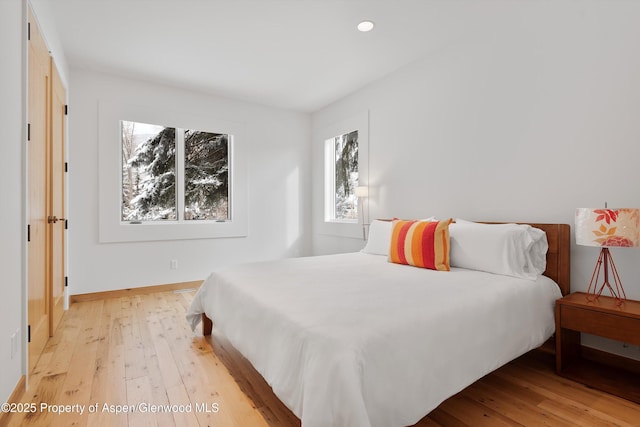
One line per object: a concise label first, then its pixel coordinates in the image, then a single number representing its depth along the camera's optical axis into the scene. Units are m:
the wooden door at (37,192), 2.04
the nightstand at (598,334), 1.76
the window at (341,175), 4.25
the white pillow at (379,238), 3.25
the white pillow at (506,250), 2.27
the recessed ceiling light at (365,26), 2.79
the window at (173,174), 4.06
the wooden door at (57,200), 2.65
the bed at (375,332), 1.21
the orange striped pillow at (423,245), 2.48
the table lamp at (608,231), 1.77
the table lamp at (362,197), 4.04
